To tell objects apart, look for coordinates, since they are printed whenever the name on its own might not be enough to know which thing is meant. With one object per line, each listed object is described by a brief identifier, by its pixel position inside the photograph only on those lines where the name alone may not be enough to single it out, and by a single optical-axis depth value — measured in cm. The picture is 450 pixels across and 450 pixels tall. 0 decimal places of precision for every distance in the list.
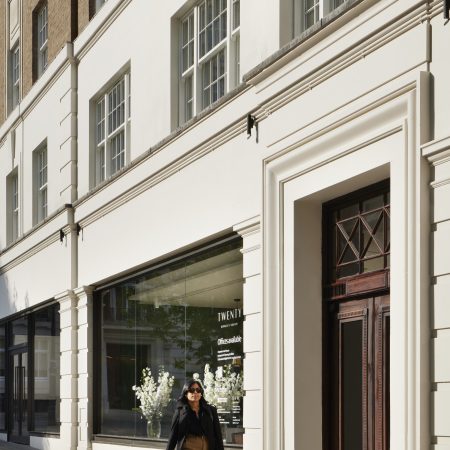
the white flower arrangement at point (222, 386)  1551
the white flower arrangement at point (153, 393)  1830
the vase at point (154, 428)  1847
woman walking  1348
